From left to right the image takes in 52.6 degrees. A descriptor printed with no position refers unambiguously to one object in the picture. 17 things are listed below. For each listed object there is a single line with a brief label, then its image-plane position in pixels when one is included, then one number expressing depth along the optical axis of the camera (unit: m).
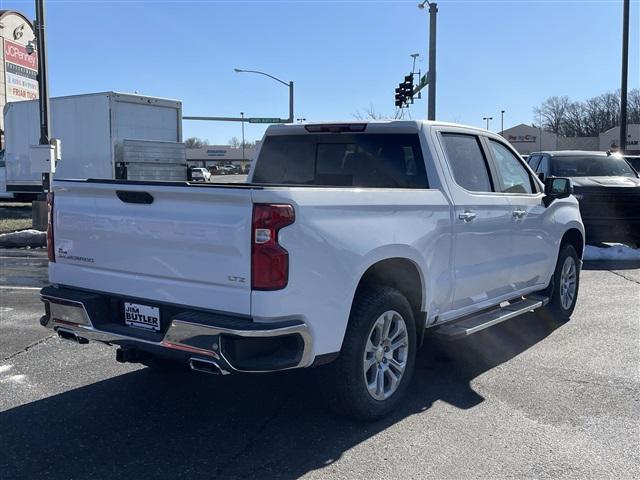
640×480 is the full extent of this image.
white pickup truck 3.58
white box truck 17.81
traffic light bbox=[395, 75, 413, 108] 26.95
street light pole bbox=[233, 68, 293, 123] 38.47
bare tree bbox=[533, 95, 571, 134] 117.50
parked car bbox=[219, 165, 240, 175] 85.34
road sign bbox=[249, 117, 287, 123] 46.67
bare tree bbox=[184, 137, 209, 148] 141.93
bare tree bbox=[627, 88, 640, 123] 98.06
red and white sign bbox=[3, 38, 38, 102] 31.00
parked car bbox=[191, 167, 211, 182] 50.94
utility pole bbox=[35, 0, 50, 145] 13.66
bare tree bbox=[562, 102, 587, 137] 113.88
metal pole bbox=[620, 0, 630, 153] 21.02
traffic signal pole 20.20
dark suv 11.48
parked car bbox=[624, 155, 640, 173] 18.73
